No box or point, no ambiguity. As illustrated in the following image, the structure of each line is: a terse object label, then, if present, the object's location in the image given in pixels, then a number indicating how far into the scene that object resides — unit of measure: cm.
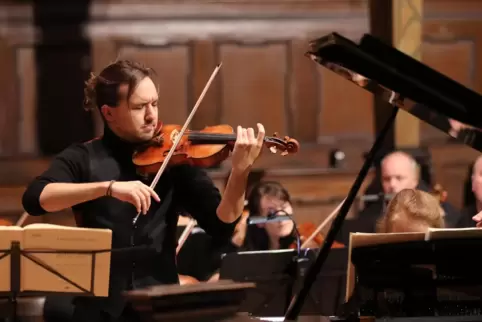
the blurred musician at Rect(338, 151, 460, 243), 960
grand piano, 507
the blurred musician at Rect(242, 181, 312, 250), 902
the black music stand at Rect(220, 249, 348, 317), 723
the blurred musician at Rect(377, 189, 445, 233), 649
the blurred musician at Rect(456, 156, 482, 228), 871
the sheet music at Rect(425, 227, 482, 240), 532
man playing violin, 587
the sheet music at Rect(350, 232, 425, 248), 532
